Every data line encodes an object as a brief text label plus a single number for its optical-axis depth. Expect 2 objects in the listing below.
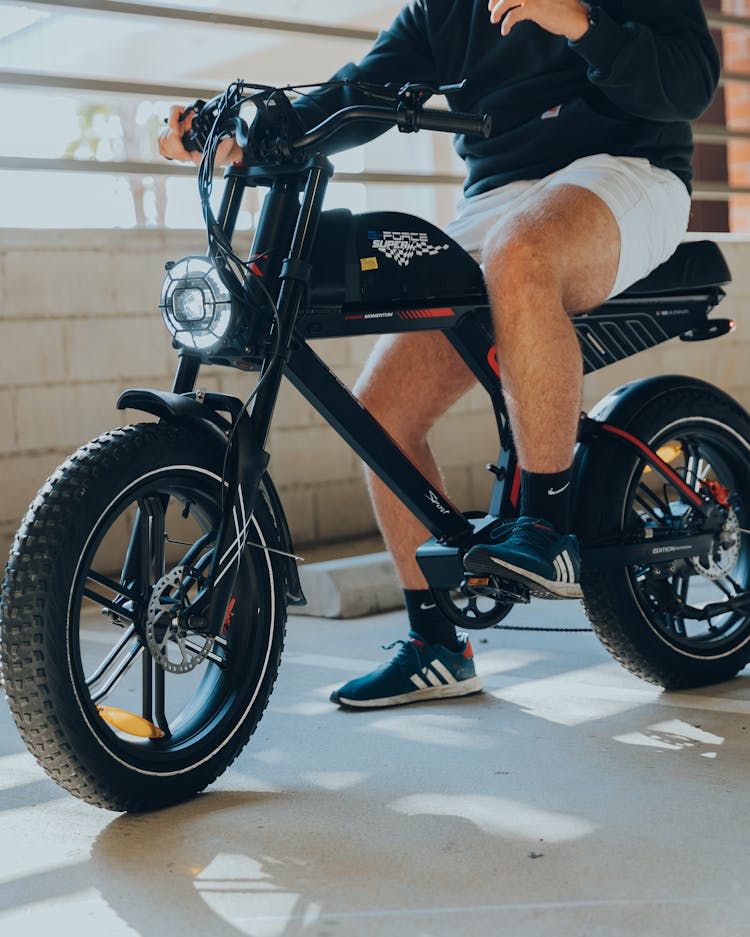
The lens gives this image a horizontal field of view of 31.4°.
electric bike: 1.93
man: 2.33
